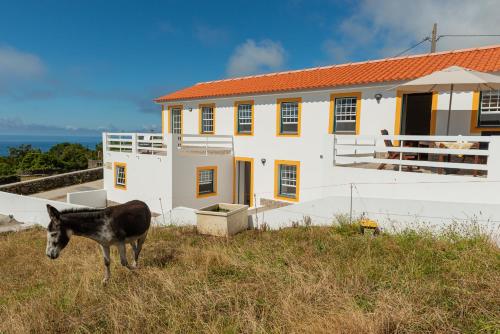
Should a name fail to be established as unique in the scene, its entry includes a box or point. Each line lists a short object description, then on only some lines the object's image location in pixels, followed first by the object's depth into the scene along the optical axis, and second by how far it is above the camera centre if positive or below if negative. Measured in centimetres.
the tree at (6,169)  3453 -425
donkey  520 -159
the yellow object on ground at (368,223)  815 -218
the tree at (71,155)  4092 -326
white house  940 -17
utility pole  2472 +755
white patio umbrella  855 +159
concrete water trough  937 -255
